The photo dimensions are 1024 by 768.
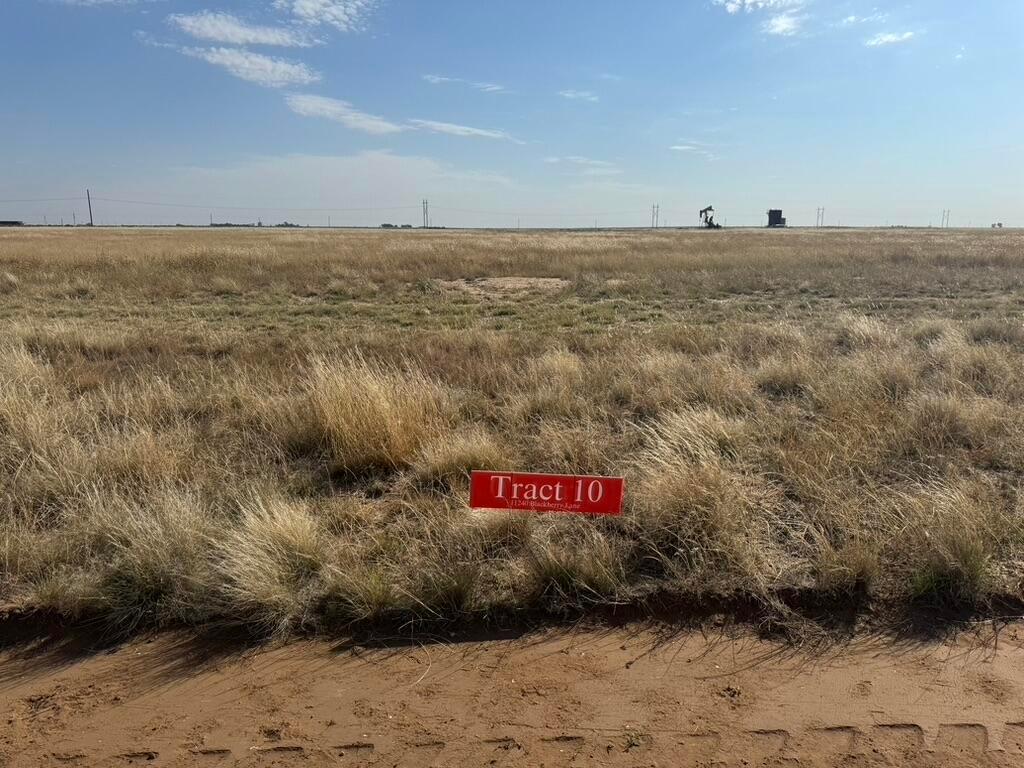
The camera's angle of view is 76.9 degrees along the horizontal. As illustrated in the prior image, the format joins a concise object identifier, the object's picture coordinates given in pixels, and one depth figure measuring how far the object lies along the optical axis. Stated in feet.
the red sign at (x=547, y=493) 9.71
